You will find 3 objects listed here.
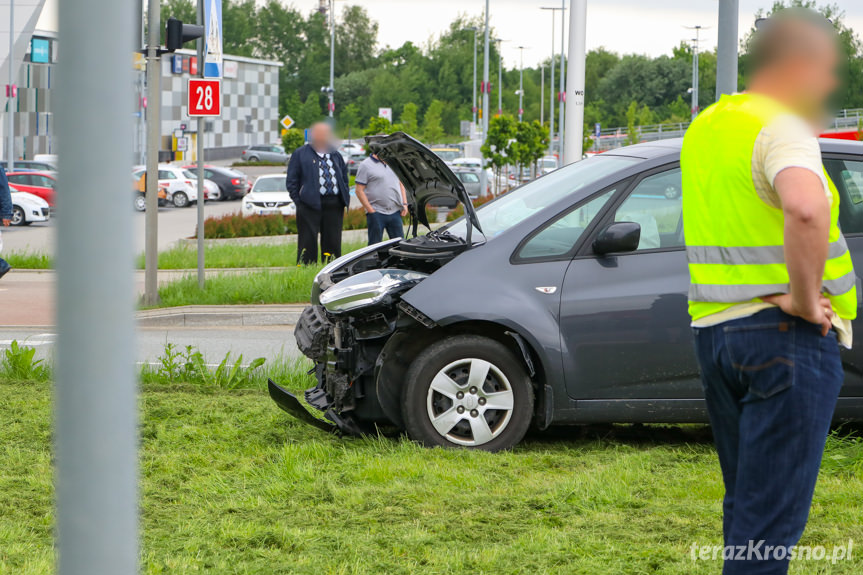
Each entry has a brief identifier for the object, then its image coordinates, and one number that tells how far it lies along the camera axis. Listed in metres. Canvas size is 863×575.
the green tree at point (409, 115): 72.11
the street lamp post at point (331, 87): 69.43
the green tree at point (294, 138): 63.12
